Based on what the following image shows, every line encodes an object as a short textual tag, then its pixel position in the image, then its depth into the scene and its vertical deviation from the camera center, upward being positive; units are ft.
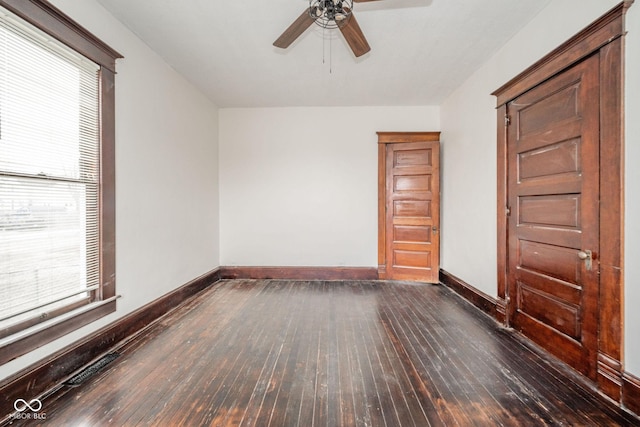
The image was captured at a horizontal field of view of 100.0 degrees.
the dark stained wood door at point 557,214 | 6.40 -0.06
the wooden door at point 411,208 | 14.26 +0.20
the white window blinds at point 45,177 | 5.65 +0.84
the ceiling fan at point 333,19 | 6.10 +4.69
